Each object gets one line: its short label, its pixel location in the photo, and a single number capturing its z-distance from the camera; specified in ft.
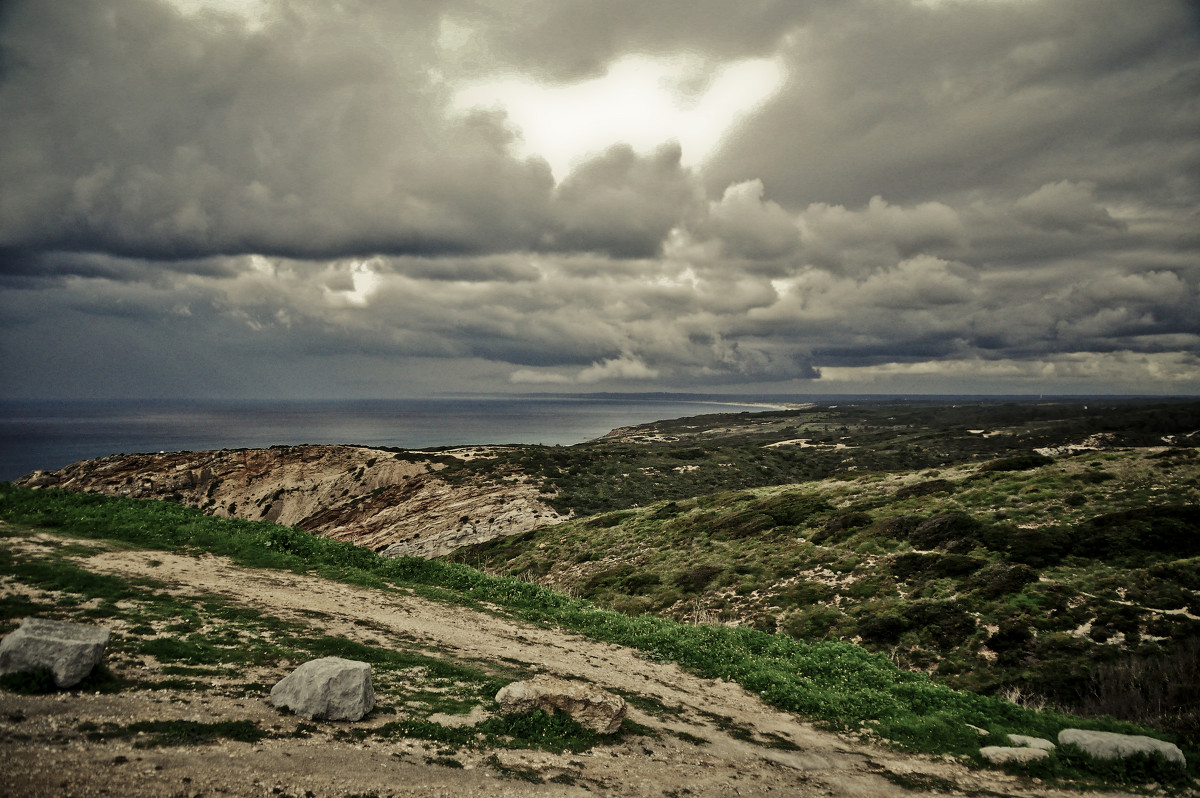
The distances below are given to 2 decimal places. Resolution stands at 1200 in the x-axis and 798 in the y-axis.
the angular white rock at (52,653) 33.09
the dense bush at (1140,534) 90.33
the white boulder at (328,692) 35.91
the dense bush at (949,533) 107.86
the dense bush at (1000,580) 87.86
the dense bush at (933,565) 96.99
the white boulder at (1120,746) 42.11
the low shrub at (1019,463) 144.36
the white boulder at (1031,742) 45.04
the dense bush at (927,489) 142.05
